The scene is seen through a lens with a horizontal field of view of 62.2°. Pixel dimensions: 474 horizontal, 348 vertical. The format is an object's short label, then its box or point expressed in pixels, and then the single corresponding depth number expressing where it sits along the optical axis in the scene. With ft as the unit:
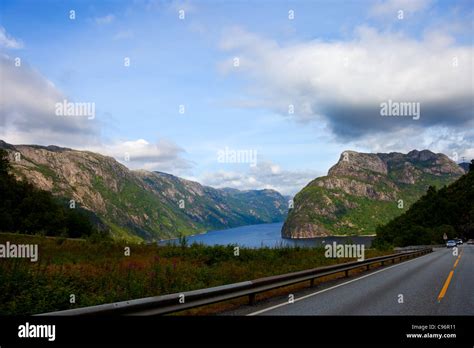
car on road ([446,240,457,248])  236.51
